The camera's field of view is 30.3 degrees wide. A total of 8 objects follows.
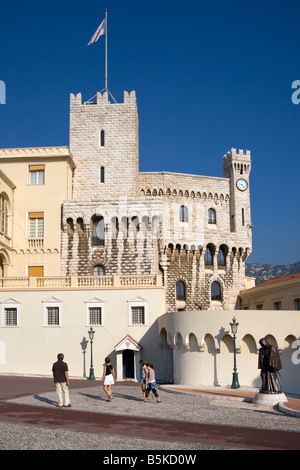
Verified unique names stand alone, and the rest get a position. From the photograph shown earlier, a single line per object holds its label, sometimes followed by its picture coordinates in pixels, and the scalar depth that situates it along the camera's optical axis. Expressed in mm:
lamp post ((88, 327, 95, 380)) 29531
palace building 31672
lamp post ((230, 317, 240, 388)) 23844
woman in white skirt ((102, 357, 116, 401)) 18844
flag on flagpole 42312
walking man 16688
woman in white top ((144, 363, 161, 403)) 18750
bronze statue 18203
